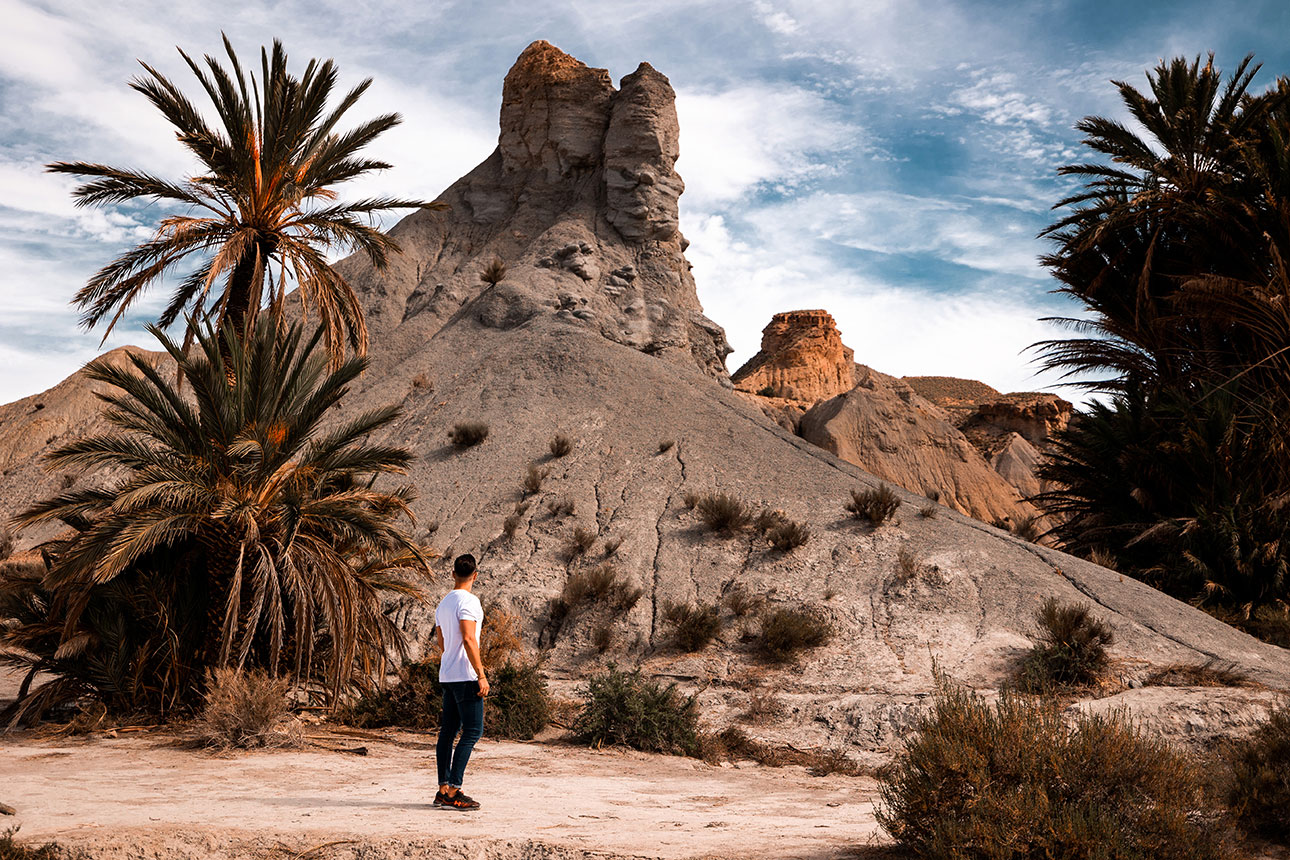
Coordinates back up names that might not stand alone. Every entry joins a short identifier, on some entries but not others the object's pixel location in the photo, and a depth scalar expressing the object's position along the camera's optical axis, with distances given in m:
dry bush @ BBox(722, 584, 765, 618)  16.27
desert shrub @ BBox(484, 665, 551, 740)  12.78
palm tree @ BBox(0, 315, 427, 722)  11.35
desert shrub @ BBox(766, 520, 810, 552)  17.78
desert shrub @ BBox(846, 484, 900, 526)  18.47
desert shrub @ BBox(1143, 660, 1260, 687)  13.56
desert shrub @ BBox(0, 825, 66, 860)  5.82
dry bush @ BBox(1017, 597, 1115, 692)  13.77
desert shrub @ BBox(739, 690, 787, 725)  13.49
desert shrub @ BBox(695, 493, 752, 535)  18.48
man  7.06
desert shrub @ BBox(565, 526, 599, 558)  18.05
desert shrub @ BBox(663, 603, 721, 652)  15.63
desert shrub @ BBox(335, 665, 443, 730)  12.94
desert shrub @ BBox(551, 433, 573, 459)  21.17
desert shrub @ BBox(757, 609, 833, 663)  15.23
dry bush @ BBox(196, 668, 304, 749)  10.44
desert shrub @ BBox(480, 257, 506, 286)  29.33
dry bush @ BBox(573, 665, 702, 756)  12.15
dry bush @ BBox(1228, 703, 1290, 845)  6.68
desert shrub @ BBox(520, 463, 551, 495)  19.94
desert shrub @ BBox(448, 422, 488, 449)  21.77
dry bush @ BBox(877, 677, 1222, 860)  5.15
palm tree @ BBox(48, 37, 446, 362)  15.04
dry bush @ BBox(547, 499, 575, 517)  19.12
